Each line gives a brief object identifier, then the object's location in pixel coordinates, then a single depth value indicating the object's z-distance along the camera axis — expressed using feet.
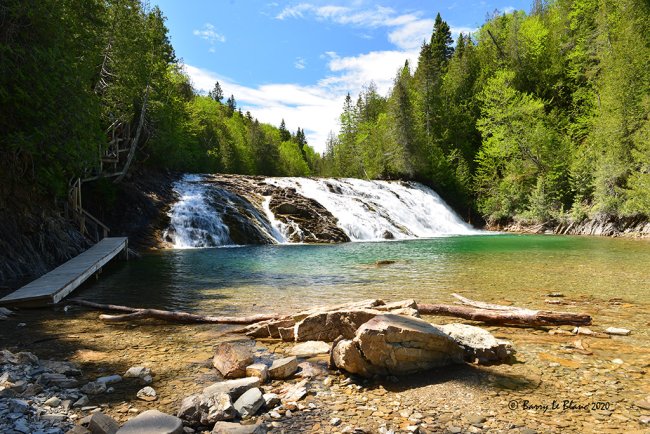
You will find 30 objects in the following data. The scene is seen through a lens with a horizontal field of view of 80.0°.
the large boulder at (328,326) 18.83
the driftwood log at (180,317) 23.71
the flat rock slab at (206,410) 11.62
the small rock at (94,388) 14.05
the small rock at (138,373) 15.62
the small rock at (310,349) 18.16
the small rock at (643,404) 12.01
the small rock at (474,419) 11.46
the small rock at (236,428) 10.31
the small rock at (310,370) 15.60
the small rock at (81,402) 12.81
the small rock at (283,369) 15.42
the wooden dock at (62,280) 27.45
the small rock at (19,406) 11.48
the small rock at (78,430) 10.43
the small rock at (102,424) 10.58
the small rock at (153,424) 10.29
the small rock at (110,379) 14.94
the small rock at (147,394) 13.79
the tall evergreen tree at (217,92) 399.93
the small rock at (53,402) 12.48
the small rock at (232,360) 15.76
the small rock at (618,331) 19.63
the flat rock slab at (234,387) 13.29
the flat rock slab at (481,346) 16.06
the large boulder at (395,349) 14.62
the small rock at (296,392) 13.49
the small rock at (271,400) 12.86
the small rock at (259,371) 15.14
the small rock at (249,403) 12.28
